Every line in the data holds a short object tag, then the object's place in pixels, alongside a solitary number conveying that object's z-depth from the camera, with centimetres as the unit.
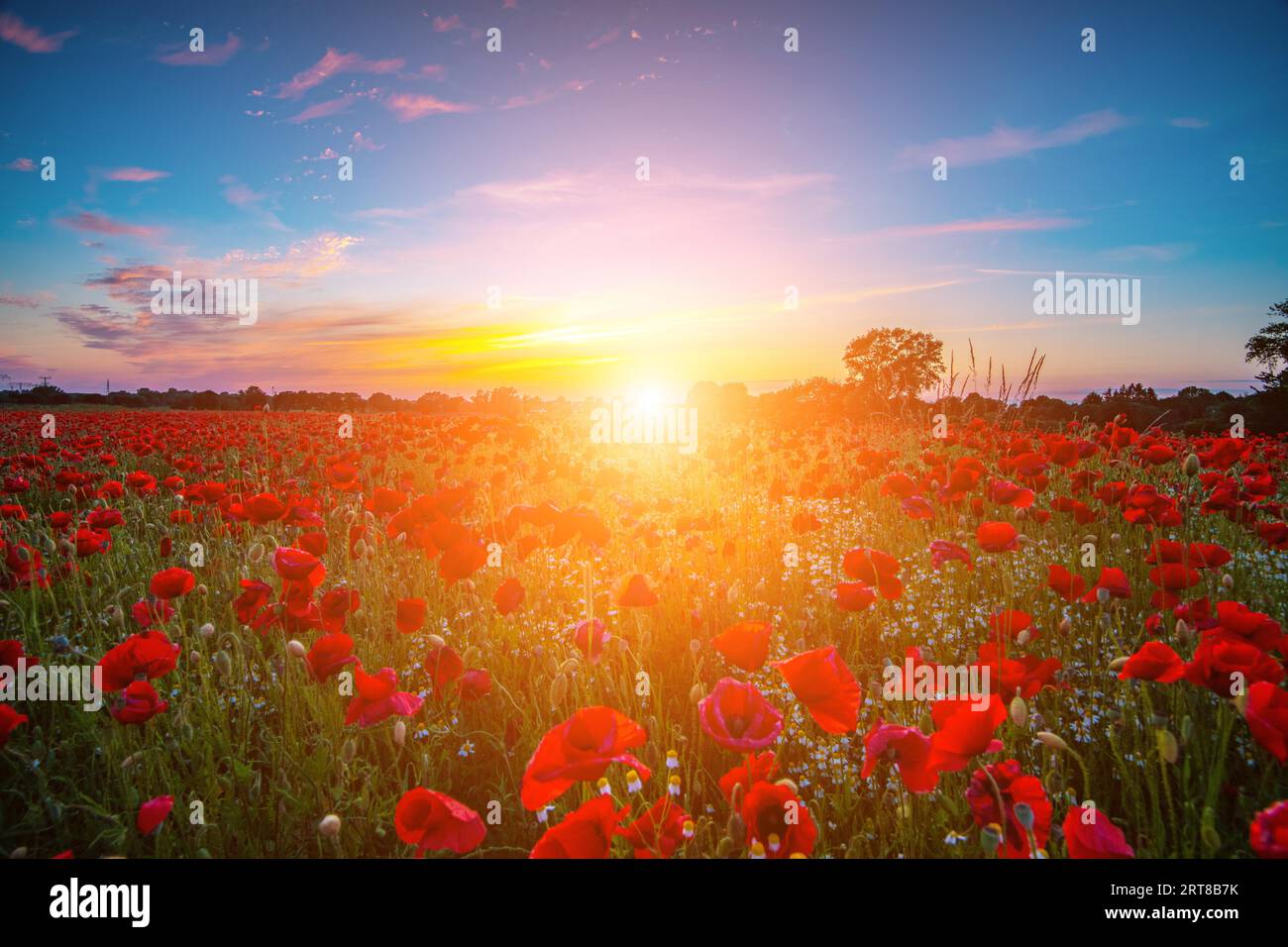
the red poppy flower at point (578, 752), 113
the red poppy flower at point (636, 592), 210
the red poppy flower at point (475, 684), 199
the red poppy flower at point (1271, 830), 102
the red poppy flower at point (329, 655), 183
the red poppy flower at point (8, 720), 147
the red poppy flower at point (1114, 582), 221
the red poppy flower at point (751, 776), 138
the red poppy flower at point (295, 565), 205
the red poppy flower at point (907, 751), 128
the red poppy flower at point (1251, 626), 161
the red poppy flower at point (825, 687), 132
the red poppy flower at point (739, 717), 118
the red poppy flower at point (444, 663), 193
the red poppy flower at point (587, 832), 114
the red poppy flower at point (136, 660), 177
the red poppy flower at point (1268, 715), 119
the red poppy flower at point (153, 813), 144
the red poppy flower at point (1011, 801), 126
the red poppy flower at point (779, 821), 122
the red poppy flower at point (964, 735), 127
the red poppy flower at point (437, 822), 120
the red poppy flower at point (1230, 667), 137
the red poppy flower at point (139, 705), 168
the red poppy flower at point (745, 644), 151
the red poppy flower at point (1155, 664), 148
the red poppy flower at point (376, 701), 159
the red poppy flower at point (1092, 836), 112
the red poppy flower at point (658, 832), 123
